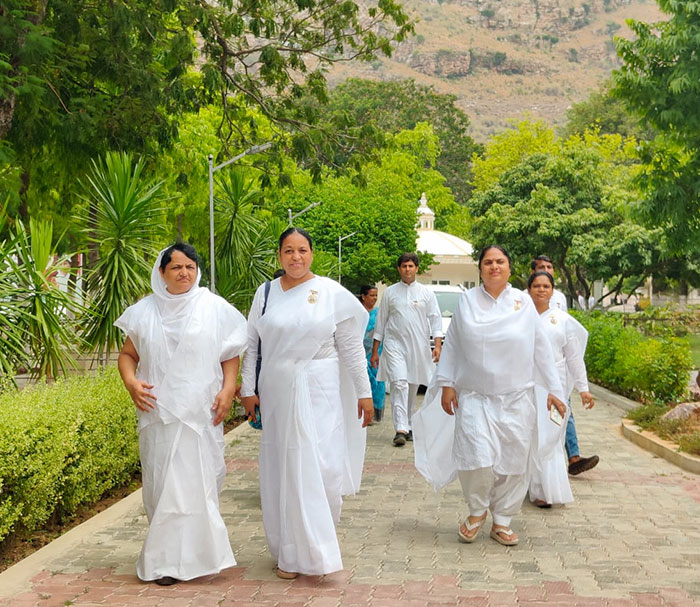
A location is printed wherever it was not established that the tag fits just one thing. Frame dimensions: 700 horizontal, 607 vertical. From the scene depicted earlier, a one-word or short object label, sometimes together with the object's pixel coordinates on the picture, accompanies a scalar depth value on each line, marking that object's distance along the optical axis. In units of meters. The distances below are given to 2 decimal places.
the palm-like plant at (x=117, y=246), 11.55
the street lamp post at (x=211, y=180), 17.73
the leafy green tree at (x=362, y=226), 56.34
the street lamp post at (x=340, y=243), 53.82
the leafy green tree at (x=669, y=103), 20.59
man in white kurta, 13.04
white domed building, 70.00
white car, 22.12
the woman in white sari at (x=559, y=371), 8.78
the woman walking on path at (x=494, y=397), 7.52
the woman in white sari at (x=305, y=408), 6.43
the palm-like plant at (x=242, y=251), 19.88
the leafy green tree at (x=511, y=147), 63.38
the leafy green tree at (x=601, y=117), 80.38
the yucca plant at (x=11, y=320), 8.89
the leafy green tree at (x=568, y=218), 37.78
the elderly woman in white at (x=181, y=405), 6.31
